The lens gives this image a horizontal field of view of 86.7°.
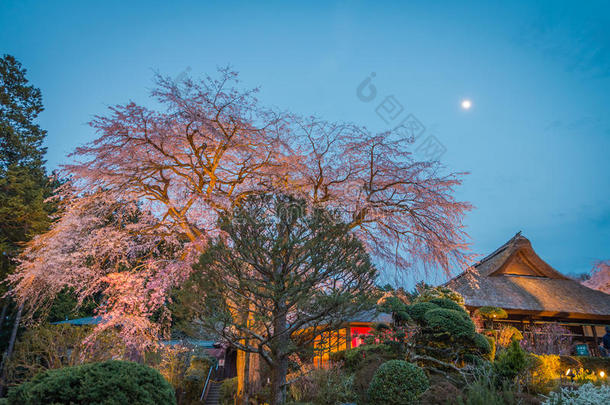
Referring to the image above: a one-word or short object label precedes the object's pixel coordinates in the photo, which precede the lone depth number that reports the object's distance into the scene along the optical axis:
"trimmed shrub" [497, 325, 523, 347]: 10.55
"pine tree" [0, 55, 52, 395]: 12.93
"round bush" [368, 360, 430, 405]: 6.17
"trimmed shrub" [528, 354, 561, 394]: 6.88
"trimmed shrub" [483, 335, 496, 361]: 8.92
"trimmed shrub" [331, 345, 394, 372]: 9.31
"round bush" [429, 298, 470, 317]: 9.57
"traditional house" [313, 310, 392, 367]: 17.20
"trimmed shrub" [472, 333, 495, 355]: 8.41
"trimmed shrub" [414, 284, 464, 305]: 10.92
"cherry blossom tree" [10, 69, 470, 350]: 8.67
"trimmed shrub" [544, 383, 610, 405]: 5.05
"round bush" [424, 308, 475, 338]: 8.45
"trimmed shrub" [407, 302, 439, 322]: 9.19
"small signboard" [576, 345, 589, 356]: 10.95
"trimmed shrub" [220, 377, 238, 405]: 14.99
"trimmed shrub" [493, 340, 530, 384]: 6.34
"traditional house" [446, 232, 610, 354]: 13.65
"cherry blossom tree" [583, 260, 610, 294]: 18.67
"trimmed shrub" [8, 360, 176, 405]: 4.09
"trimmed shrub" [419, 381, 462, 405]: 5.75
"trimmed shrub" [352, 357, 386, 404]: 7.69
